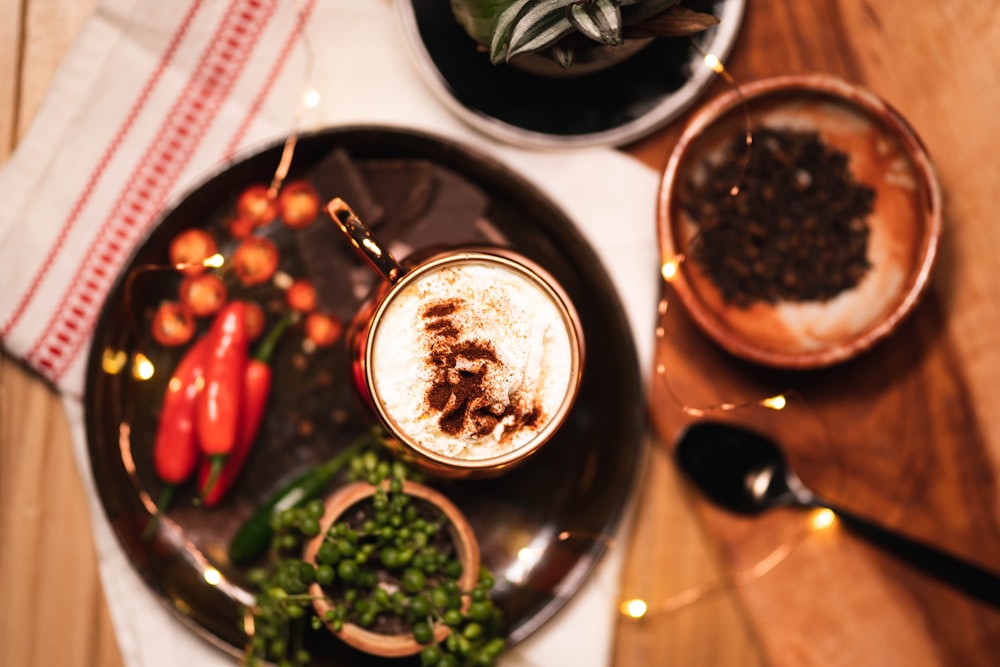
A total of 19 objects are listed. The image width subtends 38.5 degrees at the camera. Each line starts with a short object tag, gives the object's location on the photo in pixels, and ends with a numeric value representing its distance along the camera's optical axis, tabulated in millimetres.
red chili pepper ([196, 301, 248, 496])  619
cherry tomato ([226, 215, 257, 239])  641
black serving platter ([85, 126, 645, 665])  626
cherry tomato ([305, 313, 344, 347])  639
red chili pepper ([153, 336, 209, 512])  628
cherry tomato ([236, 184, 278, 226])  638
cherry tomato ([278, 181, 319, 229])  637
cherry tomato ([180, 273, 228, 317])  634
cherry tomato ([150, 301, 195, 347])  634
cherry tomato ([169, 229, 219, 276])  634
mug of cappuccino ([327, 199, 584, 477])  564
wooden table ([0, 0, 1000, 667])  648
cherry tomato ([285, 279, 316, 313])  642
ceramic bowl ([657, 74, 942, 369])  619
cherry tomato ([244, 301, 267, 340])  639
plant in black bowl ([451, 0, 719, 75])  563
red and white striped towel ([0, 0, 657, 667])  640
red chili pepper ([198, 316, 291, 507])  632
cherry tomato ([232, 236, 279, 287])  637
